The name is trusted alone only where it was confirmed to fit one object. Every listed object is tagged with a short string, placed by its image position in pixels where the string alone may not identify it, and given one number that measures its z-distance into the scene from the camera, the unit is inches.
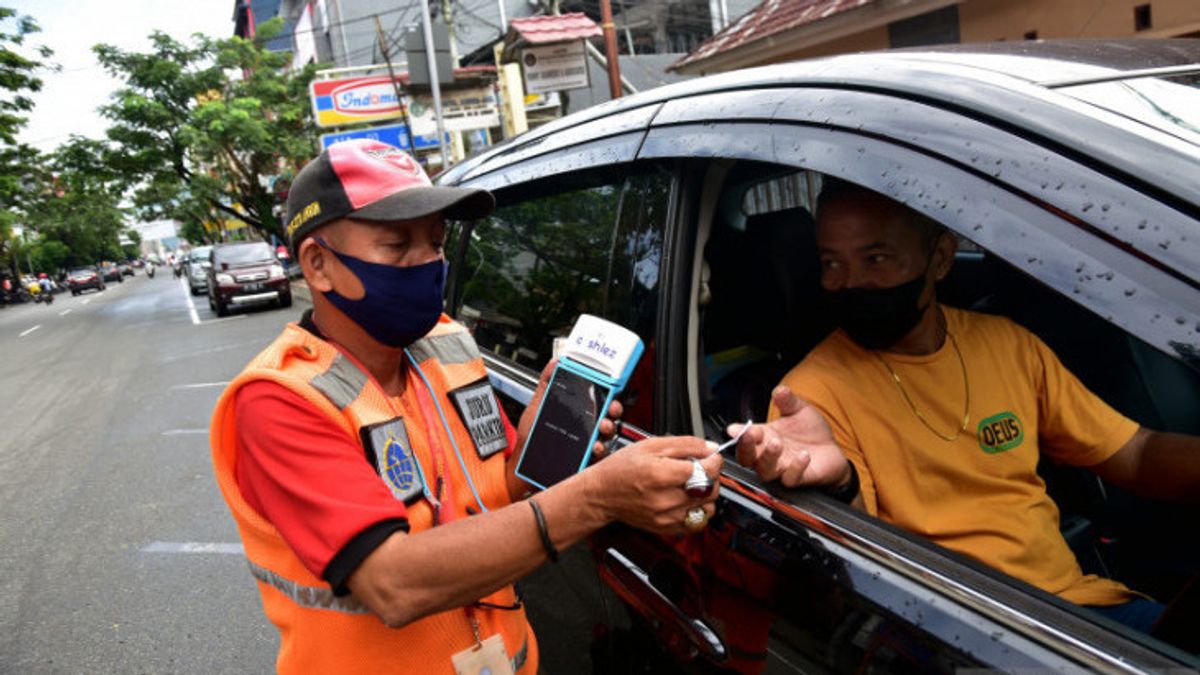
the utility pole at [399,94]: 585.5
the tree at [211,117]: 980.6
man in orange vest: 48.0
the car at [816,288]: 39.2
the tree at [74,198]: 1043.3
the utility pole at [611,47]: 505.4
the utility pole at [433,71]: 504.9
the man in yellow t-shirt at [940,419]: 62.1
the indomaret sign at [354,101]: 764.0
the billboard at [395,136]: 737.6
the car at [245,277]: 707.4
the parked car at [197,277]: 1147.9
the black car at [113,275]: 2340.1
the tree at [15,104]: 881.5
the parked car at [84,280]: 1785.2
